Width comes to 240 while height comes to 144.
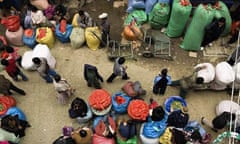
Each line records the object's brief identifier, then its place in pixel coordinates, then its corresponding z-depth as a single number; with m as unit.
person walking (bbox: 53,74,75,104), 7.52
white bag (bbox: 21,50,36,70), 8.45
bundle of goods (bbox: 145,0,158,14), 8.82
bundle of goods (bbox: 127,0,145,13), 8.98
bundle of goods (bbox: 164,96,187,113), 7.71
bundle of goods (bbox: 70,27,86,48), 8.73
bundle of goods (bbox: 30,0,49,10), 9.09
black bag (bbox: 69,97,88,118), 7.31
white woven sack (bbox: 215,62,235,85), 7.67
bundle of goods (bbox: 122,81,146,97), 7.71
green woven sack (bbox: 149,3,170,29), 8.61
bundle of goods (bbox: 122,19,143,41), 8.70
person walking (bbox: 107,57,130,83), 7.65
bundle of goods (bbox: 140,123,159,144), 7.18
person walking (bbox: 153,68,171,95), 7.58
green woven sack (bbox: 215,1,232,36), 8.24
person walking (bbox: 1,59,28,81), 7.60
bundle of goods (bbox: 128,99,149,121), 7.31
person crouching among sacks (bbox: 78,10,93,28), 8.66
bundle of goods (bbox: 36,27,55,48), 8.63
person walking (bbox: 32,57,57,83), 7.65
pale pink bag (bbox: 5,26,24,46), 8.69
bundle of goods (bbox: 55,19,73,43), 8.76
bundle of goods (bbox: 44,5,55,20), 9.02
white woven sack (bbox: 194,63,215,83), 7.65
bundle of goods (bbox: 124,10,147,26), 9.12
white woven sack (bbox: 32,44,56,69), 8.26
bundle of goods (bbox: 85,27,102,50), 8.65
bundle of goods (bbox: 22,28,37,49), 8.73
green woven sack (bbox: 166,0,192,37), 8.23
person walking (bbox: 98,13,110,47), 8.34
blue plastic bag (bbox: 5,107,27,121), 7.56
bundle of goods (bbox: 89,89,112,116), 7.47
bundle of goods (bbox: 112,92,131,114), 7.68
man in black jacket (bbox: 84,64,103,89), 7.72
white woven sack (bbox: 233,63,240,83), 7.61
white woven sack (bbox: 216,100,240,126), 7.45
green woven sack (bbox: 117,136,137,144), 7.18
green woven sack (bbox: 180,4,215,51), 8.05
